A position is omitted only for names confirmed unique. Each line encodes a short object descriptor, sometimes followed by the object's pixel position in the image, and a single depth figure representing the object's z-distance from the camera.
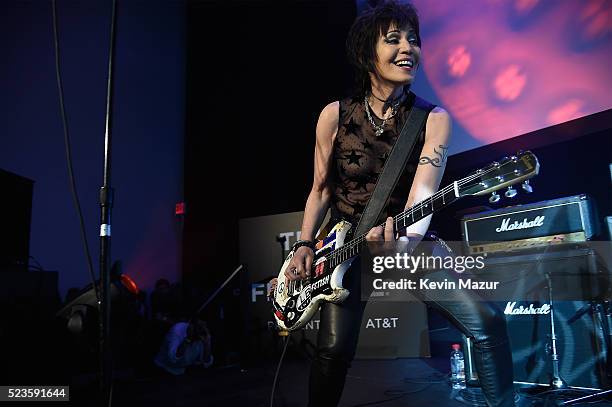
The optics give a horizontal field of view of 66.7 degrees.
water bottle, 3.59
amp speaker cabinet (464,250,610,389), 2.93
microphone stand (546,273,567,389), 2.98
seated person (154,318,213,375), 4.56
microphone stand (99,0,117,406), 1.70
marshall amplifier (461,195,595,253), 2.93
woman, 1.70
